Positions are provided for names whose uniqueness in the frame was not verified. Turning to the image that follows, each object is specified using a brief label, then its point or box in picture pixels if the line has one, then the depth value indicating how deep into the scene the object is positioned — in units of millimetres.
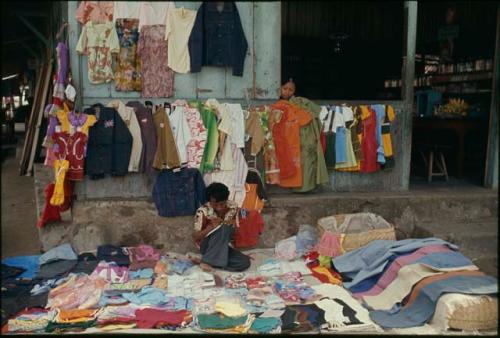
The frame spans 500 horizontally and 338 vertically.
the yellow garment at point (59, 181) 5191
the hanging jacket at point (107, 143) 5336
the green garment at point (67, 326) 3818
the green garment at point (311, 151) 5898
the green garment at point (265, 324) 3812
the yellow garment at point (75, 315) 3928
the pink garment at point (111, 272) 4789
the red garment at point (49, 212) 5309
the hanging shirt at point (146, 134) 5441
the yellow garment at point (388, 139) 6176
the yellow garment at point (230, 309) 4004
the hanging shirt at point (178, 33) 5512
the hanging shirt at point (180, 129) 5504
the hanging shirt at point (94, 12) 5340
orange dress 5809
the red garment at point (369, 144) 6078
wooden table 7734
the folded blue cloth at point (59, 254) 5168
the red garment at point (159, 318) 3879
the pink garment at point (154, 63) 5520
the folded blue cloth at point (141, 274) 4895
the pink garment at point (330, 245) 5297
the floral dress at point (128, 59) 5462
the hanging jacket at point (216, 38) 5566
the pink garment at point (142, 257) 5145
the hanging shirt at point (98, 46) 5344
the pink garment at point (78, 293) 4203
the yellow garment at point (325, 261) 5205
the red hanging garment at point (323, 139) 5972
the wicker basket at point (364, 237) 5289
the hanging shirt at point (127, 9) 5441
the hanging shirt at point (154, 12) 5500
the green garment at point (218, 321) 3826
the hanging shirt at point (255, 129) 5695
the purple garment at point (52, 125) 5246
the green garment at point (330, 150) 6016
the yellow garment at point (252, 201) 5676
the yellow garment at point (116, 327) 3820
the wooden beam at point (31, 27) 9680
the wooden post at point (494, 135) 6682
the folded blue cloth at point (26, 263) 4993
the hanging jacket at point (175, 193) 5488
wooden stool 7505
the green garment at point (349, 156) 6074
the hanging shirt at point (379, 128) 6129
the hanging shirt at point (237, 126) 5633
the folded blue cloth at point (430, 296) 3822
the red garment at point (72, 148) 5215
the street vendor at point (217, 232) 5129
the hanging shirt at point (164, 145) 5422
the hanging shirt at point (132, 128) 5398
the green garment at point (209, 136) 5594
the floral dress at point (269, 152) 5754
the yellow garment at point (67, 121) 5211
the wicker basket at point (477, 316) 3721
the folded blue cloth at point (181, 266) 4992
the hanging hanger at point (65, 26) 5390
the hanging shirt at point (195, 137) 5559
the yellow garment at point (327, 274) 4841
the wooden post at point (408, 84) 6145
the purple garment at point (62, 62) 5270
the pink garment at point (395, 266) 4383
